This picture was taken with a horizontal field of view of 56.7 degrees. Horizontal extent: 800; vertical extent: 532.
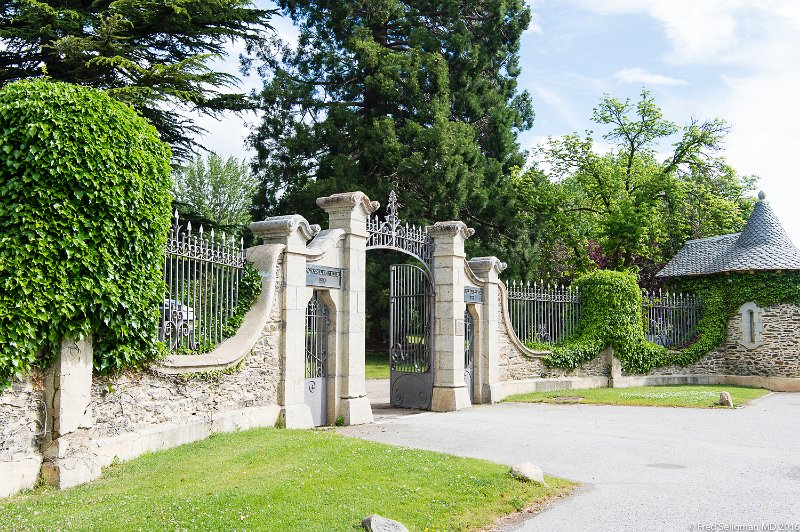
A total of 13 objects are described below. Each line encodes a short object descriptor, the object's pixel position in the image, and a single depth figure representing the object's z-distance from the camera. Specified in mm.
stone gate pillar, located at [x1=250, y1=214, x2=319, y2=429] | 11680
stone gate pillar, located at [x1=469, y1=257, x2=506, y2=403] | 16828
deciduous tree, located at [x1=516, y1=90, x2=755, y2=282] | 29375
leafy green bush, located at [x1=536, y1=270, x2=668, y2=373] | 20375
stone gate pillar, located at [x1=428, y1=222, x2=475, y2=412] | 15625
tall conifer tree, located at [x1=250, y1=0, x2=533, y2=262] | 26250
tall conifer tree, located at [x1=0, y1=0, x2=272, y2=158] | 17562
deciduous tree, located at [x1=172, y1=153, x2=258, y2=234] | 48094
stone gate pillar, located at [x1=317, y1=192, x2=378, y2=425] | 13031
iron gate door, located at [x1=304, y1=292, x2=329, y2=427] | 12680
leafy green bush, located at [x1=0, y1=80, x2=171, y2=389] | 7102
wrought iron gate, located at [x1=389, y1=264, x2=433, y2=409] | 15922
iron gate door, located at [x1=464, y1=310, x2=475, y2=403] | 16766
